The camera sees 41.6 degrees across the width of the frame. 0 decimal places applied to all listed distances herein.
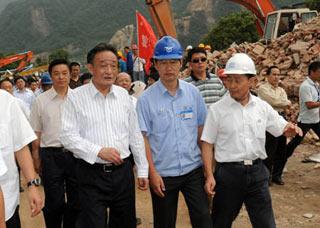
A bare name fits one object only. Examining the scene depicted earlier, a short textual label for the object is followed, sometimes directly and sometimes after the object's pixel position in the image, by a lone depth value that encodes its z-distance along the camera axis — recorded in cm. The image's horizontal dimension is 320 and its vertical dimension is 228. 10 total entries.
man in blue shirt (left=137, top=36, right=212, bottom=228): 325
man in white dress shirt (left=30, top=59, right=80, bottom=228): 412
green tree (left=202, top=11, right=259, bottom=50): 4491
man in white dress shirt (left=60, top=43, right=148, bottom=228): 306
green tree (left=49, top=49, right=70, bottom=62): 6053
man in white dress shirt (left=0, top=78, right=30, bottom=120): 698
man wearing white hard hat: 316
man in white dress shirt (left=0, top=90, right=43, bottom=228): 250
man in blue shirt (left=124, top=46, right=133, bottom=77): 1196
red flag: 888
